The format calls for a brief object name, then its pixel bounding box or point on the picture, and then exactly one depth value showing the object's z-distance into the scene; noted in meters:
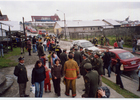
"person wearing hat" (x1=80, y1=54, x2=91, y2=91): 6.14
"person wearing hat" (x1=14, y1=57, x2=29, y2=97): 5.28
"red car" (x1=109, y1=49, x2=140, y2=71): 8.86
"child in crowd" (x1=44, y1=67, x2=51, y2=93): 5.84
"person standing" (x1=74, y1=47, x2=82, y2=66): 7.84
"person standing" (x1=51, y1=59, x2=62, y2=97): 5.46
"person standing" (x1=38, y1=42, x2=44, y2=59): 10.89
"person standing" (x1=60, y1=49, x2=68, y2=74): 7.79
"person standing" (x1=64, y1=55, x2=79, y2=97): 5.37
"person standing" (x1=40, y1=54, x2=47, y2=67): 6.68
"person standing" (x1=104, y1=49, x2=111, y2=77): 8.27
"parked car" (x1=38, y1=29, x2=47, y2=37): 38.39
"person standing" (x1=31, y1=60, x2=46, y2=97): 4.99
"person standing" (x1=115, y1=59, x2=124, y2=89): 6.88
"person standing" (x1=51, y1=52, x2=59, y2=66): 7.41
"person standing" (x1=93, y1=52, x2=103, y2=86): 6.19
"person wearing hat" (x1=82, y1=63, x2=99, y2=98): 3.95
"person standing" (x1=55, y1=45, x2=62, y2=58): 9.94
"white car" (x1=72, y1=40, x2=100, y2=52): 13.08
